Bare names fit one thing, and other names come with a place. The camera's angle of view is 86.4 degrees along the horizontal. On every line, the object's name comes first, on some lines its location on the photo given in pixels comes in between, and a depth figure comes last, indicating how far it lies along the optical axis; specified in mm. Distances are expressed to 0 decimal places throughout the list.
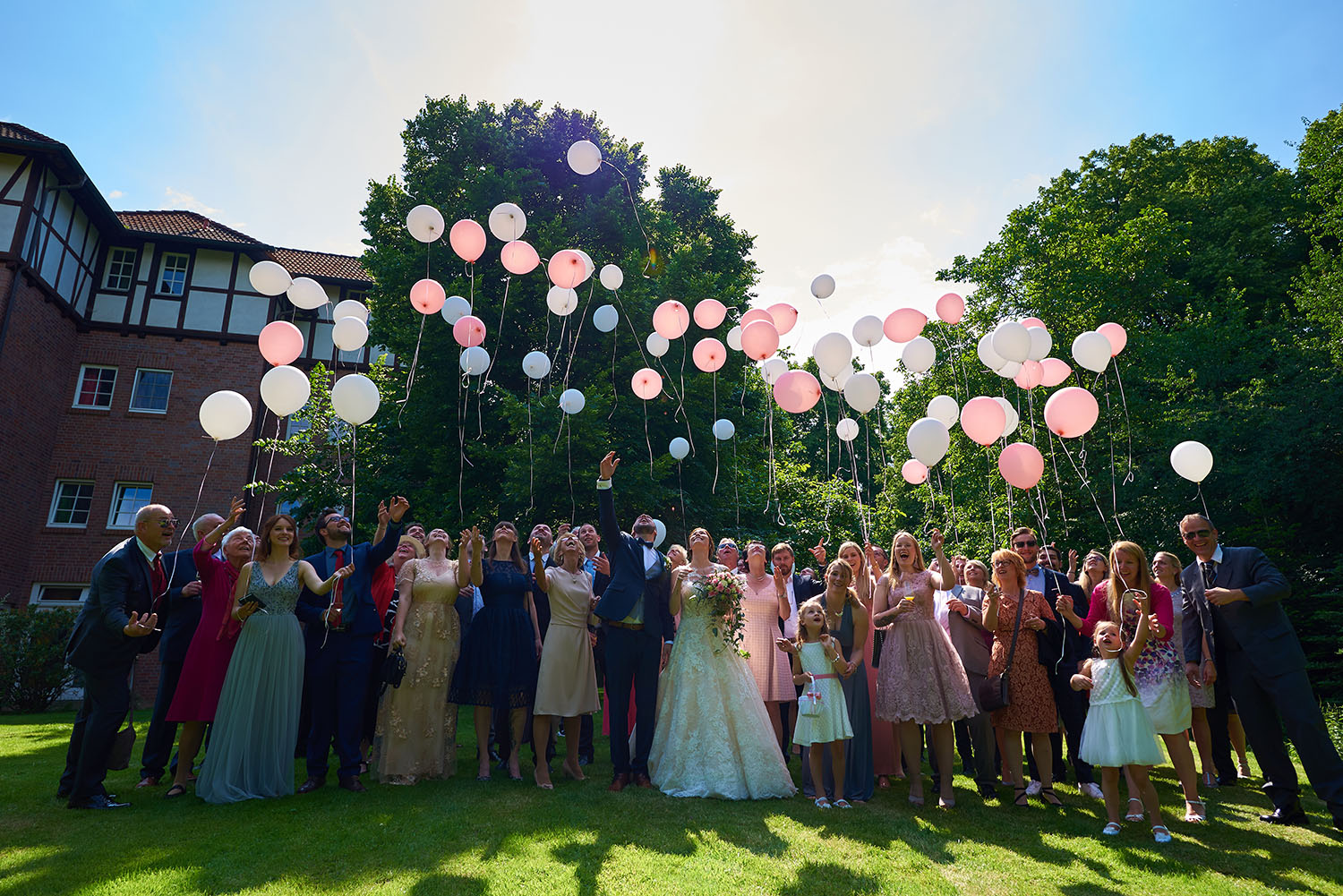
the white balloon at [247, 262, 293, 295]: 8750
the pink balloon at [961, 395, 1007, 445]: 7613
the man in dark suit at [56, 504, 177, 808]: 4984
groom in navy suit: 6012
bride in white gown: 5695
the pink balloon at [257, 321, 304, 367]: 7695
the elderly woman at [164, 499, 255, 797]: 5500
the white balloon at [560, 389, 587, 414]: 10711
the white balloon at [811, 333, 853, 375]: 8352
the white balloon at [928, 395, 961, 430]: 10258
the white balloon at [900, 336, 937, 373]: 9266
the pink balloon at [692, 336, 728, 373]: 9812
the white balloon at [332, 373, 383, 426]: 7551
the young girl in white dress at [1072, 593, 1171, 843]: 4641
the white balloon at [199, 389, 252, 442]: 6961
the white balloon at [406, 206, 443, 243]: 9375
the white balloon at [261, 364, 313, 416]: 7222
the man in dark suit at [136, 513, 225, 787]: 5855
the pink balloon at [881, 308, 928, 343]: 8820
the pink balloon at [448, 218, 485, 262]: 9141
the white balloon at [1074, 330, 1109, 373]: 8062
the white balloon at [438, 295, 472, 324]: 10019
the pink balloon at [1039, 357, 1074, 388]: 9195
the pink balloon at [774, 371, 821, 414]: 8297
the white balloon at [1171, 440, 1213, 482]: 8062
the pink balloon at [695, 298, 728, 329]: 9648
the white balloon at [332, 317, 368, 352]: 8227
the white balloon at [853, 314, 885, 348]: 9078
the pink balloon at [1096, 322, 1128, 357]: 8734
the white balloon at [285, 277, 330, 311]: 8946
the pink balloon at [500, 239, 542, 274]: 9338
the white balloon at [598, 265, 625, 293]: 10352
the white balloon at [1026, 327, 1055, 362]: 7855
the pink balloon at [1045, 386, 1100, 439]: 7648
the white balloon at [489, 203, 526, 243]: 9750
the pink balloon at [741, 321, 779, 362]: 8711
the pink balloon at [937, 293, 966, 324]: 9367
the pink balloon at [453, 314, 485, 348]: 9555
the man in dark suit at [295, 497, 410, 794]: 5707
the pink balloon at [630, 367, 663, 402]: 10570
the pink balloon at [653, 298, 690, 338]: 9500
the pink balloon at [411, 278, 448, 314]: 9469
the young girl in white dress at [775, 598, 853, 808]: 5445
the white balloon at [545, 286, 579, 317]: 9992
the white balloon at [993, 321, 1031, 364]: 7770
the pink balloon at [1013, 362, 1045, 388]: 8734
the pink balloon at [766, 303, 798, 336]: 9258
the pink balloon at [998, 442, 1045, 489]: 7594
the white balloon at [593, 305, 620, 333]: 10820
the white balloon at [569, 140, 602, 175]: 9617
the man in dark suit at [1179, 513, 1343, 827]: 5109
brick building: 16438
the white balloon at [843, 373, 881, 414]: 8922
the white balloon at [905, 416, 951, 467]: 7812
